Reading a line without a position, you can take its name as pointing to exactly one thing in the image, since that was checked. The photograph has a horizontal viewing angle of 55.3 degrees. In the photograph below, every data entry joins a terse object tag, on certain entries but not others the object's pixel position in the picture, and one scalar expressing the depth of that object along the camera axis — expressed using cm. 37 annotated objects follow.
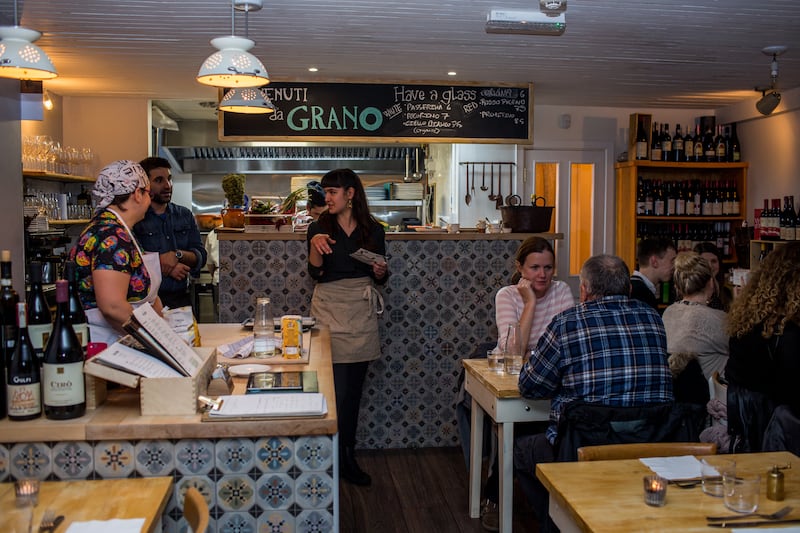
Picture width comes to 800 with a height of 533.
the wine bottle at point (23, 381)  215
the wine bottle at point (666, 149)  702
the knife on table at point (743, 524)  181
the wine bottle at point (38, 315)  222
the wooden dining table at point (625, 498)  184
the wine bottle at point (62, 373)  216
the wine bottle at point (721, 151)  708
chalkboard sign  591
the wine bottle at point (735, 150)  708
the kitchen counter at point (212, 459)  212
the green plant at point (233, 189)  523
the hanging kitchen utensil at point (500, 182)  730
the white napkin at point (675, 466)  214
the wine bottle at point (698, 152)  708
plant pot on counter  518
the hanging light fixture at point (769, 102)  544
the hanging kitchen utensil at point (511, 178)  731
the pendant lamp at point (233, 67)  323
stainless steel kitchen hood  968
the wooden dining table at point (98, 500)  174
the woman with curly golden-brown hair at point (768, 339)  292
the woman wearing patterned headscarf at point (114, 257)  257
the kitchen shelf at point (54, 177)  578
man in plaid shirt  279
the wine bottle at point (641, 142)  689
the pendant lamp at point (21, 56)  298
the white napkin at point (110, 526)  167
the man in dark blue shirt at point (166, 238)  434
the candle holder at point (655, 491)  192
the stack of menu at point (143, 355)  220
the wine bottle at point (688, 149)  707
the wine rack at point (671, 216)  699
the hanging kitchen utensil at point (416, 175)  967
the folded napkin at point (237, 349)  306
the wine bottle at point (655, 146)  700
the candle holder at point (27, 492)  164
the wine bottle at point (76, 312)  232
